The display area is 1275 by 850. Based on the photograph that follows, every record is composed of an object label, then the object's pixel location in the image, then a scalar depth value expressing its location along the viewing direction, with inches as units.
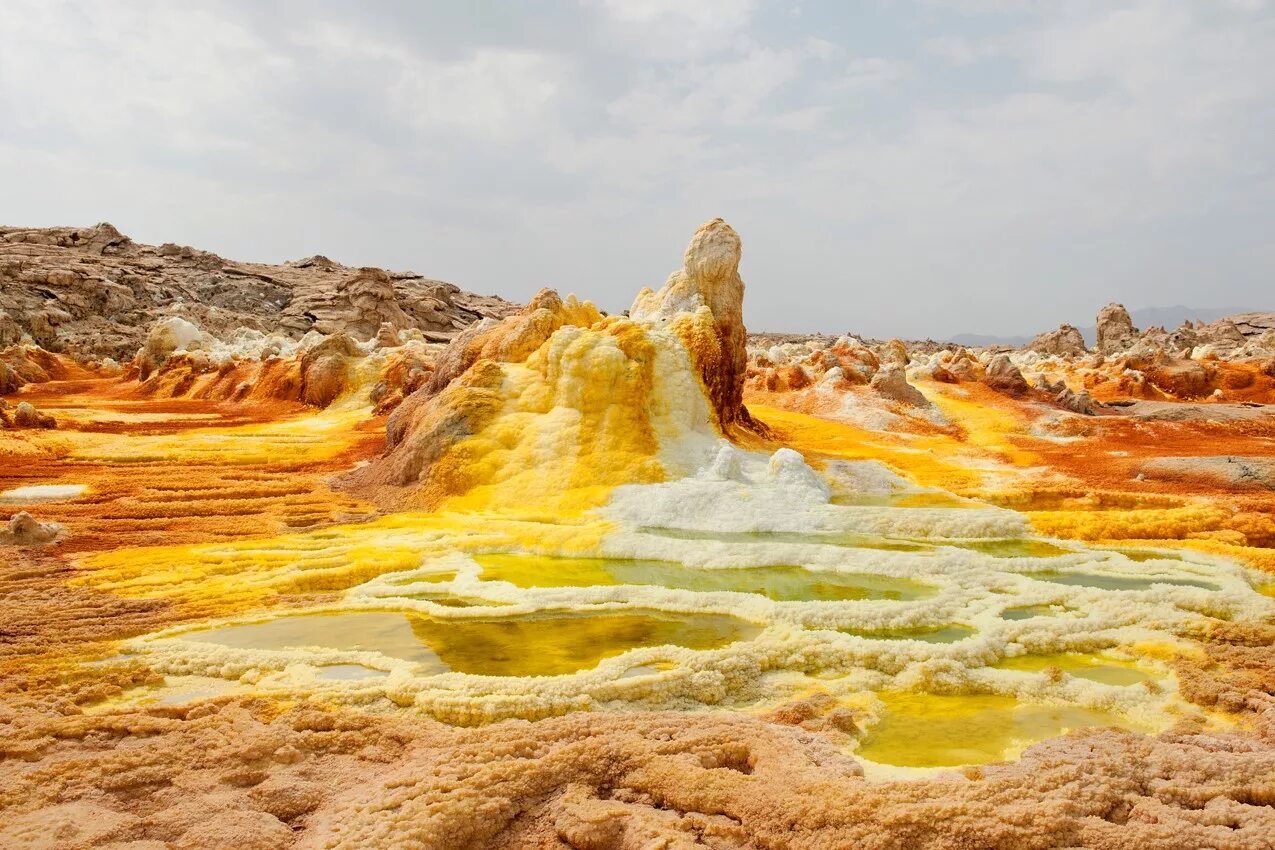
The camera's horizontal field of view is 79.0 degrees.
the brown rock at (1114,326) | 3006.9
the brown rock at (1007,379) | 1489.9
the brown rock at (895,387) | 1343.5
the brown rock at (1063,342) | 3004.4
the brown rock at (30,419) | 1057.5
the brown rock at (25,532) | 556.7
